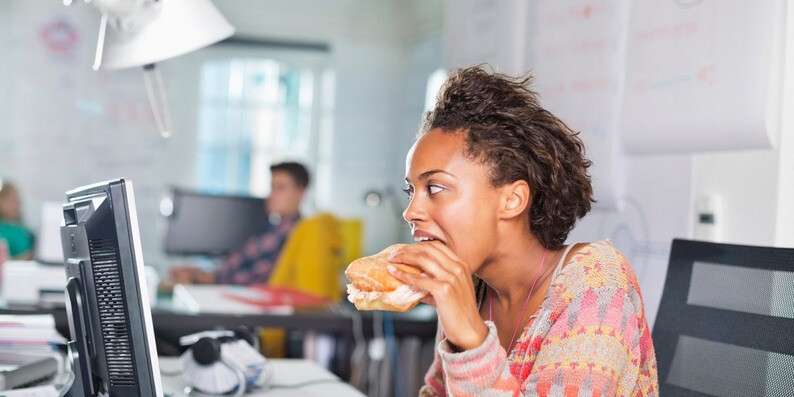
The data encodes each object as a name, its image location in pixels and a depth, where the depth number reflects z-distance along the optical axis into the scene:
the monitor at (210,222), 4.75
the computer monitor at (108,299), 1.39
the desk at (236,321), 3.29
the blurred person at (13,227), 5.39
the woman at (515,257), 1.31
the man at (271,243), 4.68
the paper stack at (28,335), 2.20
